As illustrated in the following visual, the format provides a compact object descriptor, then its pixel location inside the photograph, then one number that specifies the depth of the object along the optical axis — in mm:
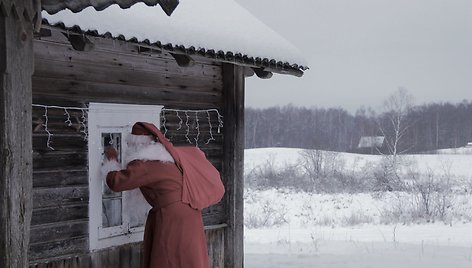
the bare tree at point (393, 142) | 26089
